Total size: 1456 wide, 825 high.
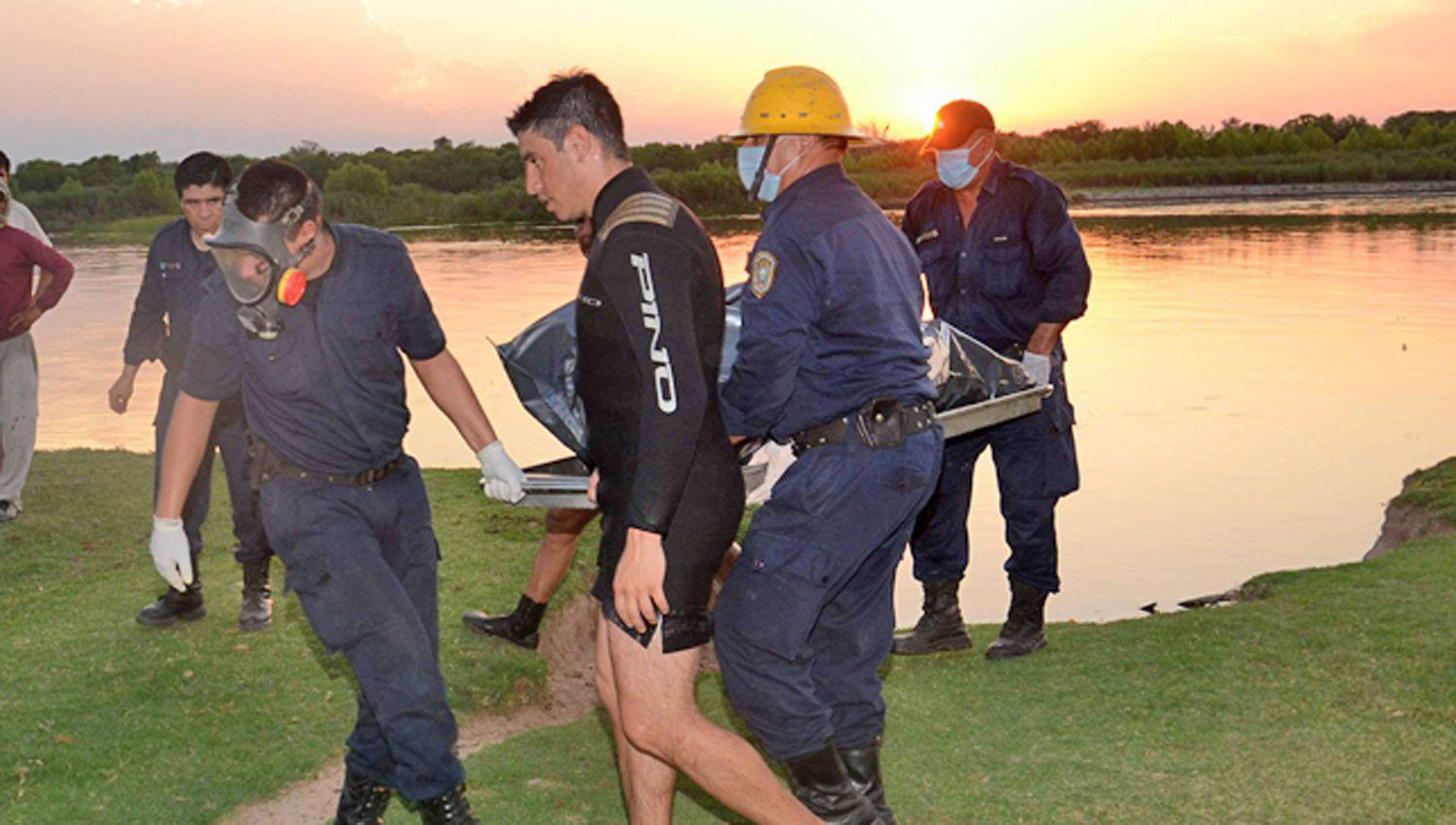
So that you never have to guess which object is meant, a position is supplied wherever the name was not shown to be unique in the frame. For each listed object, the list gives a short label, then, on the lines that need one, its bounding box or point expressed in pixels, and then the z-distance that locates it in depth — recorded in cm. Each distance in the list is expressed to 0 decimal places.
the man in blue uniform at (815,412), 439
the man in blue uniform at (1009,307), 717
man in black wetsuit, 384
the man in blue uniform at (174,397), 782
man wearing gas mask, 478
